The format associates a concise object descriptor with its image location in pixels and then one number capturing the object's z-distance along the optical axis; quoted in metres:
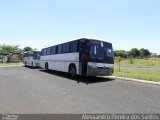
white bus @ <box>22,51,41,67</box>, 17.21
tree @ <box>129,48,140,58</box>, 77.88
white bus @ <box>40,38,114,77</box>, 8.15
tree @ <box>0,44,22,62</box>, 32.10
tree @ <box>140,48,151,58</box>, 77.56
